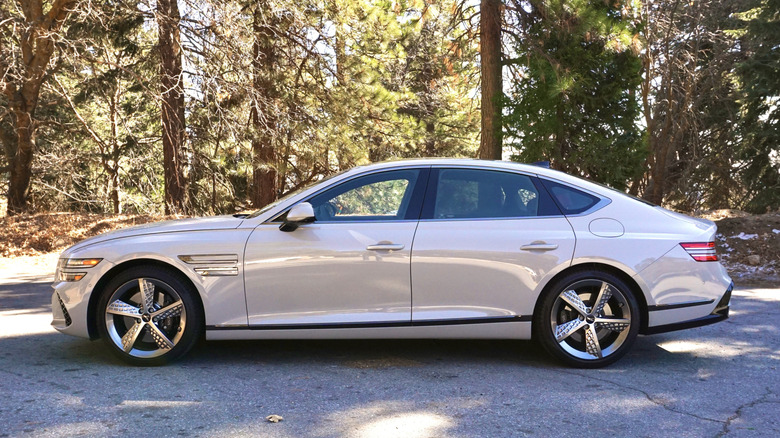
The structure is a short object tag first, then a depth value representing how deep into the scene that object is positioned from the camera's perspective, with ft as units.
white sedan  16.92
